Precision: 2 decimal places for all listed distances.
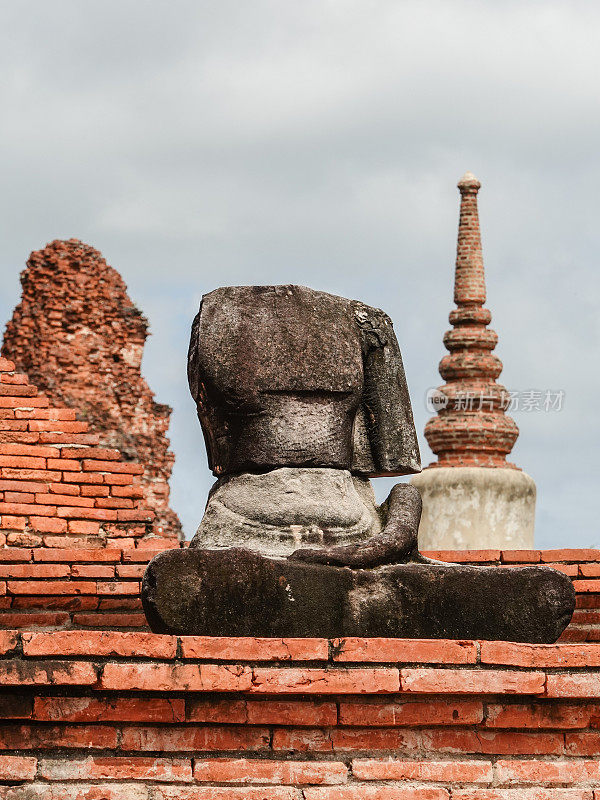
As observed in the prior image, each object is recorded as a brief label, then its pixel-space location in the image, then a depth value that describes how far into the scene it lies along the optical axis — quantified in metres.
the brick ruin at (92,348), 27.33
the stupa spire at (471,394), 35.34
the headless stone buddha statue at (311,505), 8.97
